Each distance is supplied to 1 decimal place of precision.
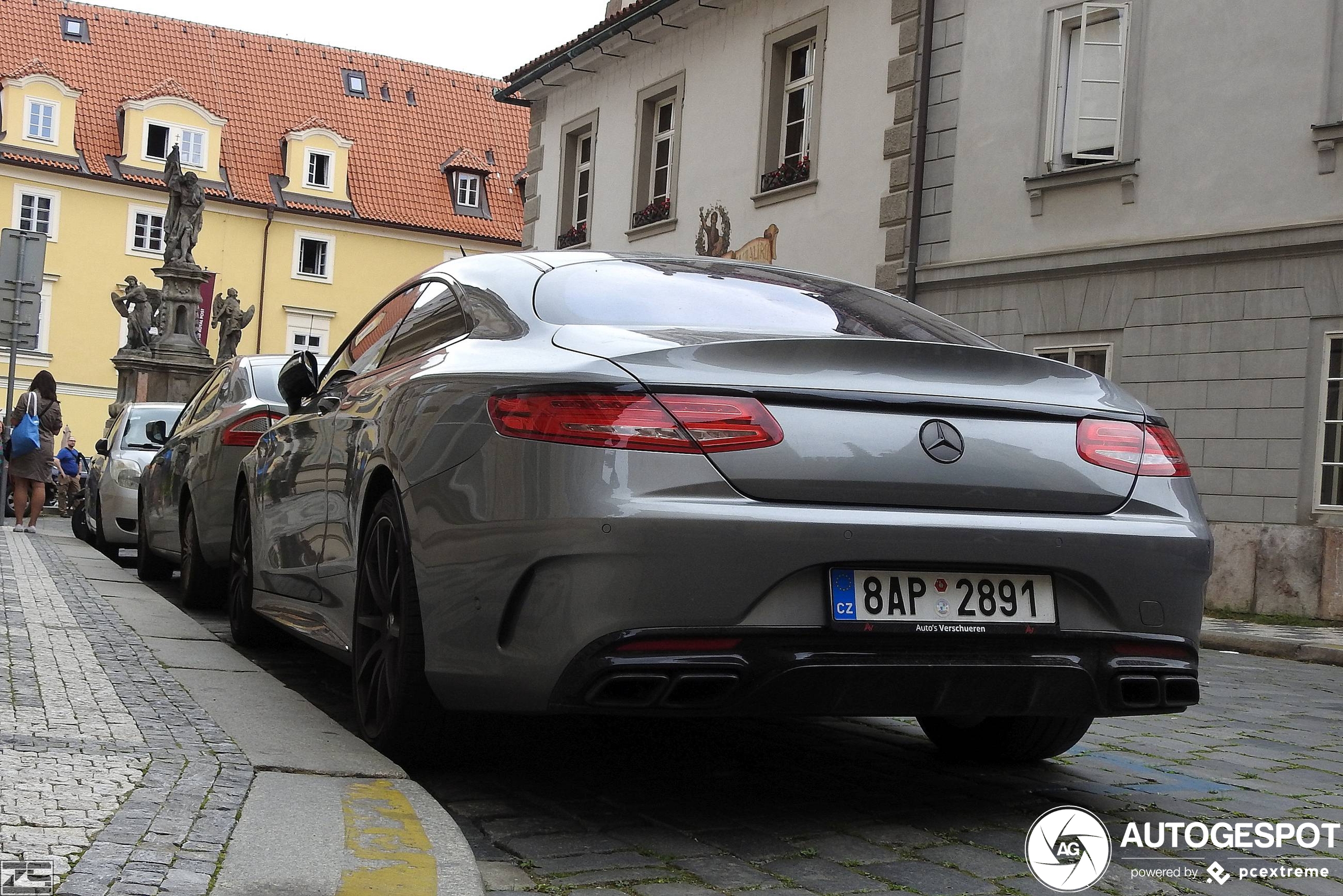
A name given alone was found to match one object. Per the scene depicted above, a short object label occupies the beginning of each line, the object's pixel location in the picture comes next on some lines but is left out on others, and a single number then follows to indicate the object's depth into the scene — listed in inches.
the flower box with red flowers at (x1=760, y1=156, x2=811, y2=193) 783.7
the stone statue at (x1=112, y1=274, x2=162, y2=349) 1119.6
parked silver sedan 340.8
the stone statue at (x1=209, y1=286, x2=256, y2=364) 1289.4
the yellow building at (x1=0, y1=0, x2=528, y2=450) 2071.9
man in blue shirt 995.3
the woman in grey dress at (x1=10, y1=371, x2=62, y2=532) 666.8
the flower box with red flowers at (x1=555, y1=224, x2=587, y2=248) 1002.1
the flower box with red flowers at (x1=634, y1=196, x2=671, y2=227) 908.0
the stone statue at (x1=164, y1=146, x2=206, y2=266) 1110.4
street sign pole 655.8
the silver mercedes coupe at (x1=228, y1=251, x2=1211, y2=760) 140.9
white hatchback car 538.0
